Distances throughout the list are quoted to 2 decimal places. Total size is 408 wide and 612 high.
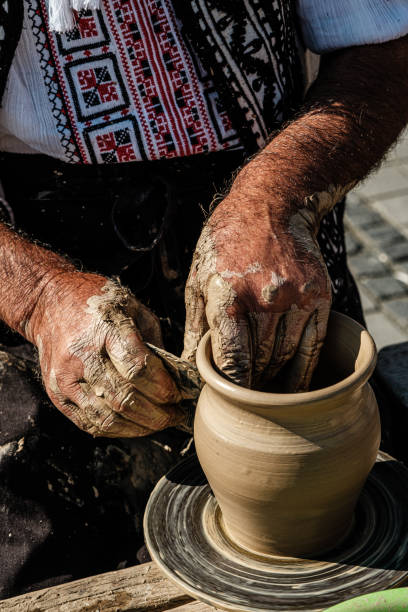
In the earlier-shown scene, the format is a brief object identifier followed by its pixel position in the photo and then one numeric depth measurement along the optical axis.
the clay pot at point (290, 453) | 1.08
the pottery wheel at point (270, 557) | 1.11
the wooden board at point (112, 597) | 1.20
